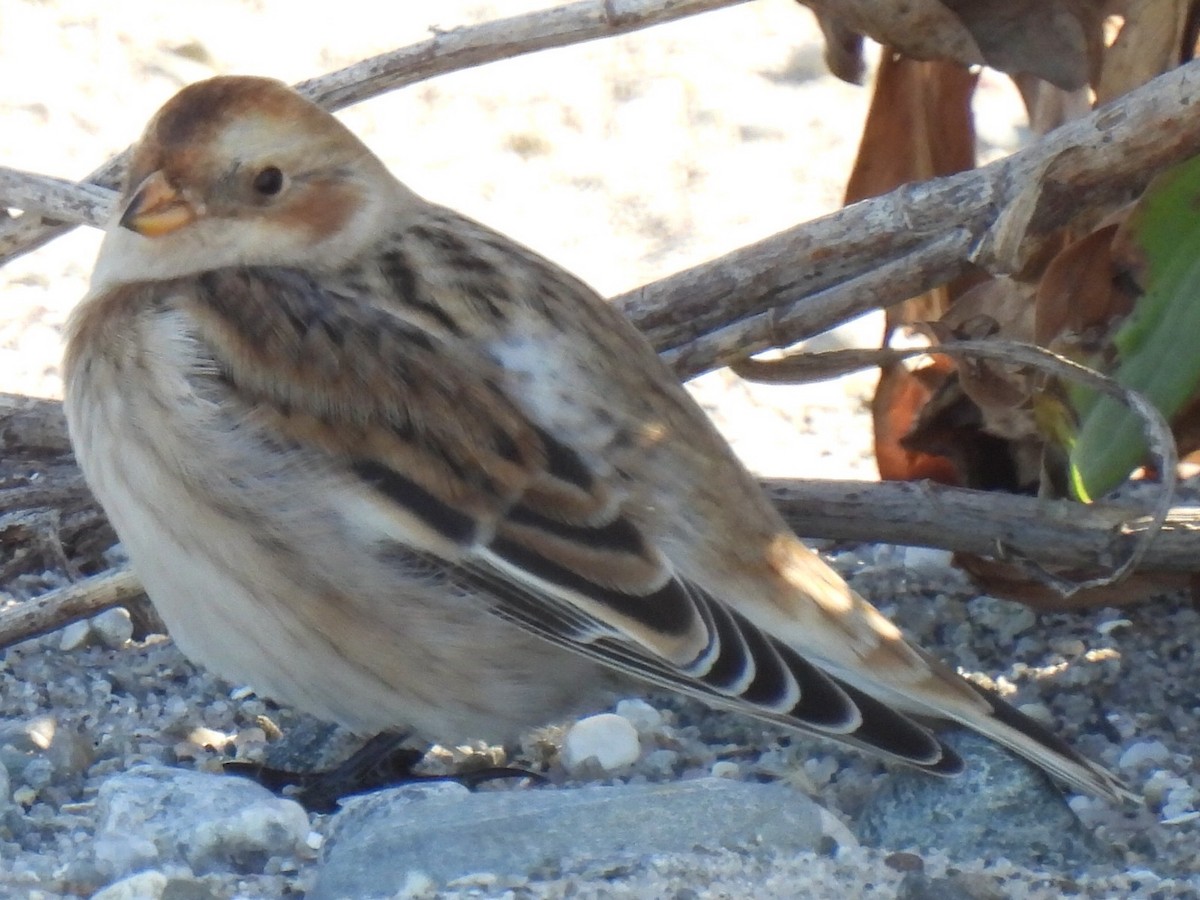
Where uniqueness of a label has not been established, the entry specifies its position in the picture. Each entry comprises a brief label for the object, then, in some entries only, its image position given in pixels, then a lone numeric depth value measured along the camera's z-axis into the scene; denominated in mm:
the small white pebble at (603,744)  5863
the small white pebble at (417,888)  4539
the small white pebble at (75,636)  6562
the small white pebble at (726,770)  5789
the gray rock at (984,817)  5059
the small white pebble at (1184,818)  5358
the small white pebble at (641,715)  6086
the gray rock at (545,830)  4652
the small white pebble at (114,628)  6645
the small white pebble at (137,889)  4547
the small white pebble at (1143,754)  5773
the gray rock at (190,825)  4840
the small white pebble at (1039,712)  6105
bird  5242
